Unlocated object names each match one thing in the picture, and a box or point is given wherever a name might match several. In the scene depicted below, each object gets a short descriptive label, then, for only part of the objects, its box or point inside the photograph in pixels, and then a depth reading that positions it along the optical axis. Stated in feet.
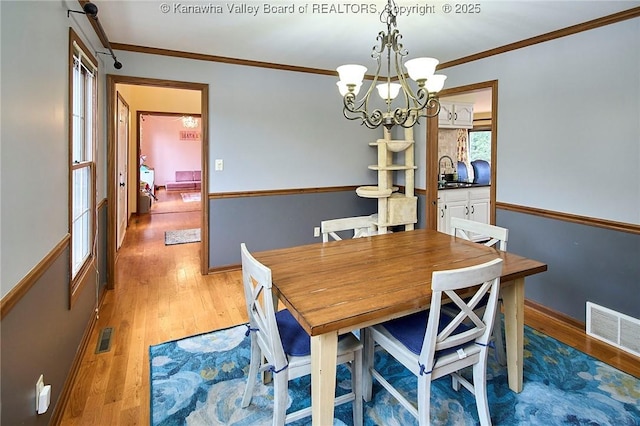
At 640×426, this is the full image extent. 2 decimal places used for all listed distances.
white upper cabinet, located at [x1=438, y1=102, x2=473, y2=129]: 16.87
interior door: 16.85
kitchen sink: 15.76
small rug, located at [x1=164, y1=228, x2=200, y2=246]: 17.85
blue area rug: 6.05
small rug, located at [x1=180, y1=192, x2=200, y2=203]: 32.04
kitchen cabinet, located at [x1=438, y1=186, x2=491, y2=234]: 15.19
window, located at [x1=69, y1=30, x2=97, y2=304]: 7.15
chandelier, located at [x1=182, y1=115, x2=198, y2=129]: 32.65
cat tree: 13.66
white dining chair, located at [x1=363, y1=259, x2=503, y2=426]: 4.84
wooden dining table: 4.73
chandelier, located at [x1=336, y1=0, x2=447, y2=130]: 6.26
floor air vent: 8.10
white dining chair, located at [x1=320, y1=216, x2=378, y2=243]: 8.46
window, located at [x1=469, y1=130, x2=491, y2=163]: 26.68
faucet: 17.32
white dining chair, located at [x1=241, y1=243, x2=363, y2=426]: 4.97
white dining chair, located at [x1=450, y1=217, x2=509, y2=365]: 7.60
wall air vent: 8.25
